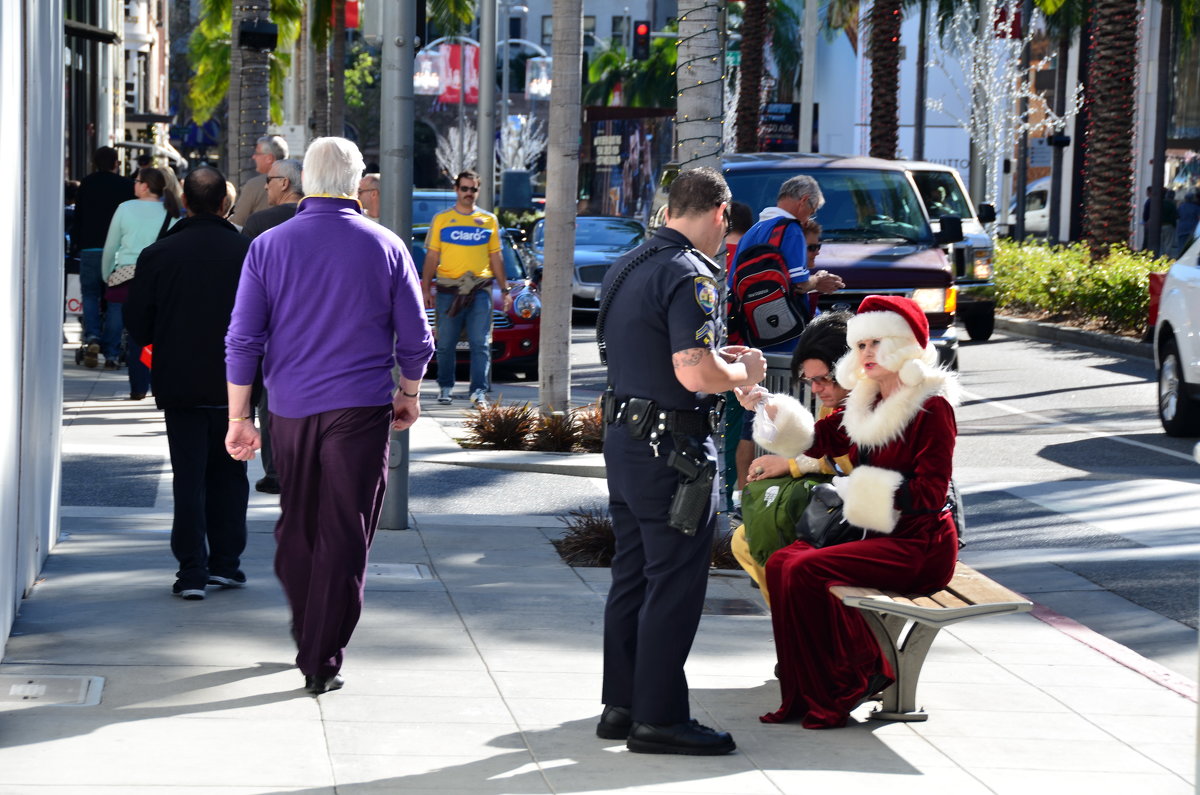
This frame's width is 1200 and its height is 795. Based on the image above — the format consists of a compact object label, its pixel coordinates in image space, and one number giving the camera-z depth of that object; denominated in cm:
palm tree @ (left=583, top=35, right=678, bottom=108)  7056
